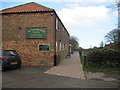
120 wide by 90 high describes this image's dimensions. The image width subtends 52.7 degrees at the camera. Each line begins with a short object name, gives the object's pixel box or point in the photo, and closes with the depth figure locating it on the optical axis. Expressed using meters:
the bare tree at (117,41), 9.60
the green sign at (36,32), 11.41
